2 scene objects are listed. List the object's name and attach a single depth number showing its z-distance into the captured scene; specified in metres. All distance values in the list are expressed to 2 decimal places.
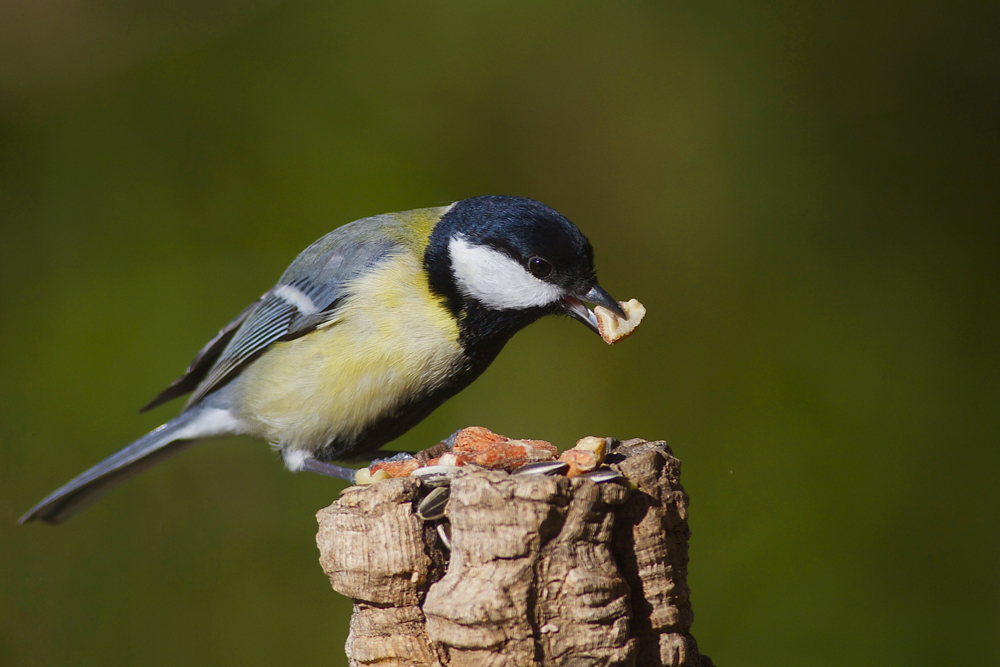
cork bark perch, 2.99
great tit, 3.05
